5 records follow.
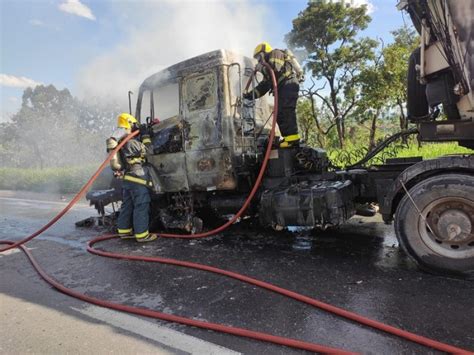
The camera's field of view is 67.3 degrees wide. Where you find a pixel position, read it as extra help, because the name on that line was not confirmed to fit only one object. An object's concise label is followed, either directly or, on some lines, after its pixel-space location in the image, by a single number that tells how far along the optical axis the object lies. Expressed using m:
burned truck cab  4.68
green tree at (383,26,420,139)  11.39
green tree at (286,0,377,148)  14.00
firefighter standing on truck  4.59
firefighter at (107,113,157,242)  5.14
